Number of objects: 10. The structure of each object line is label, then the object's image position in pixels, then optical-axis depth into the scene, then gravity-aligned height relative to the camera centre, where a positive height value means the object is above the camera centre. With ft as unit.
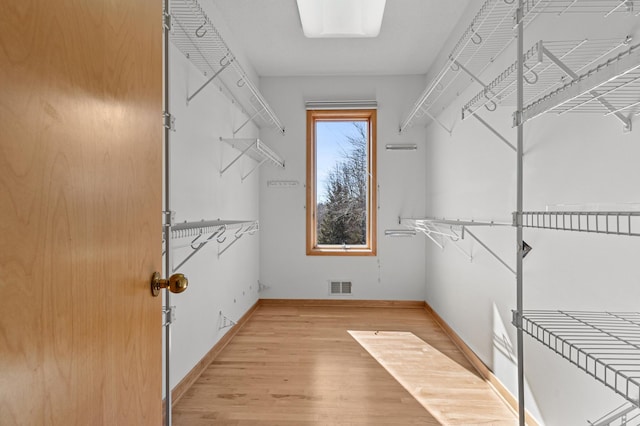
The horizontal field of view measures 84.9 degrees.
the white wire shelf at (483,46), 6.17 +3.48
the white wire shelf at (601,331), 2.83 -1.07
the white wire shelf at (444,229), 6.73 -0.41
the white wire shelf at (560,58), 4.08 +2.02
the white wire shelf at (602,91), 2.36 +1.05
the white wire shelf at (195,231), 4.80 -0.27
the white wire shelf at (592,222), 3.23 -0.09
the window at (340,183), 12.88 +1.14
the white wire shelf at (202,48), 5.65 +3.18
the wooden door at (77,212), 1.54 +0.01
